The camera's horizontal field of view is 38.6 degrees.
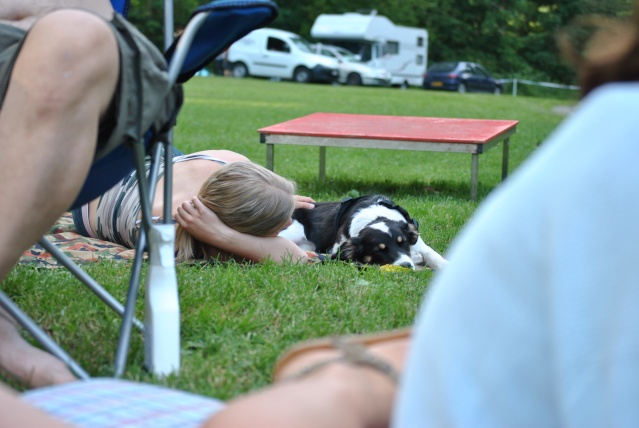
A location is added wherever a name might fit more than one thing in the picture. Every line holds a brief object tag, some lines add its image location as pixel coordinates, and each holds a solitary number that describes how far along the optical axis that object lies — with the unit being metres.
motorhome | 34.72
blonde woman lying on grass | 3.73
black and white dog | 4.08
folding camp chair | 2.17
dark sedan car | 32.00
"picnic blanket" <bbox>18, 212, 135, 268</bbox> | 3.57
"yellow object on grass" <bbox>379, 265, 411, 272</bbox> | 3.76
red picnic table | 5.91
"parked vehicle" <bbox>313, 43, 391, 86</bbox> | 31.88
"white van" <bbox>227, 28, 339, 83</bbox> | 31.52
